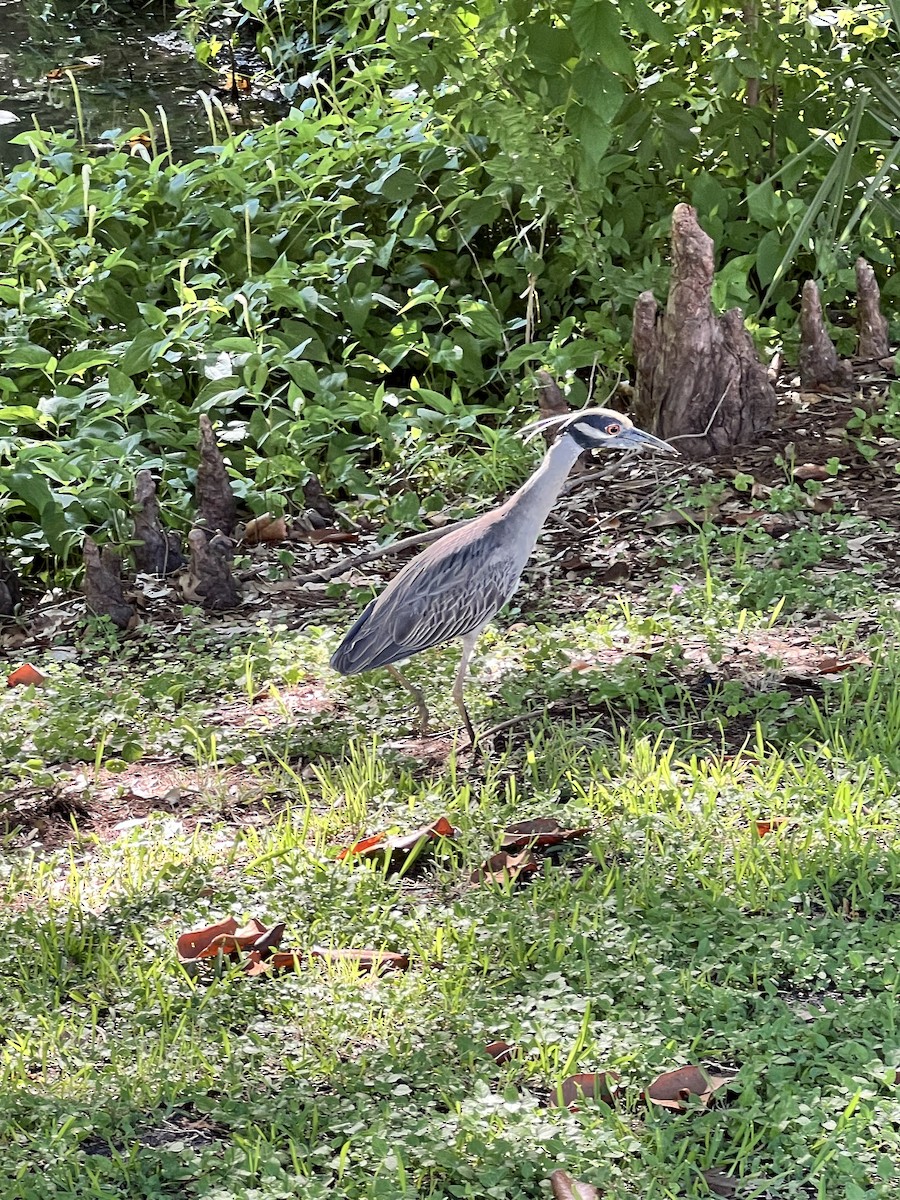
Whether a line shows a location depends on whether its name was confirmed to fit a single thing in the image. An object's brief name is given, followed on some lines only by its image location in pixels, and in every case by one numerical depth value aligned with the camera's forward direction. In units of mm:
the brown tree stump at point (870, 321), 11281
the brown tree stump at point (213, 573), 9805
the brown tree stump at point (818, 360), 11102
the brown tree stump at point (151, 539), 10148
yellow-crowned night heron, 7617
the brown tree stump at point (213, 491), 10375
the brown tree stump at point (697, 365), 10531
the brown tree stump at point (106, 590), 9711
